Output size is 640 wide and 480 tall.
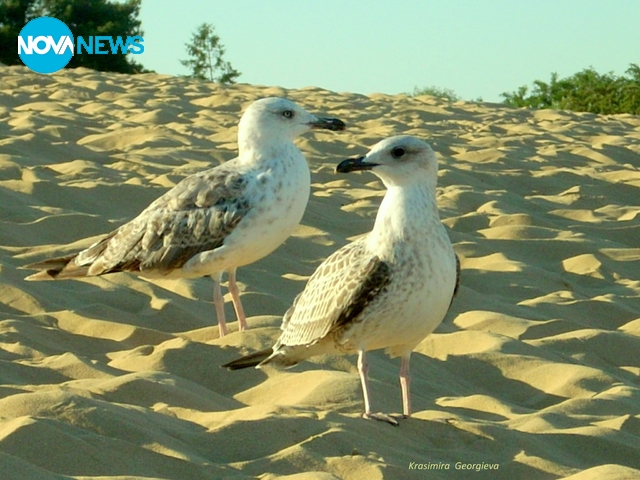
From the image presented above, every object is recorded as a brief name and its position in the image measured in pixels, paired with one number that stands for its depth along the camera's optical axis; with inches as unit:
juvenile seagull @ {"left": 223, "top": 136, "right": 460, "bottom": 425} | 159.8
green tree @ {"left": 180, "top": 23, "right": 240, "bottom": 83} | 1362.0
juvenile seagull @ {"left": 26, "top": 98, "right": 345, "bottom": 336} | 222.1
